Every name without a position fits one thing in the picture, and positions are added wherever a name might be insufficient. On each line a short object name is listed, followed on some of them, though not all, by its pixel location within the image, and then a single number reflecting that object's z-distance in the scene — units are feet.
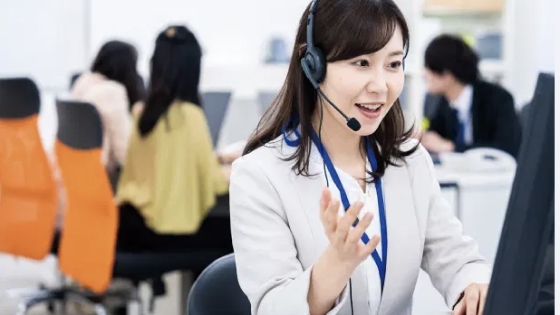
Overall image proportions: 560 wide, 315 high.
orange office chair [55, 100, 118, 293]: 8.97
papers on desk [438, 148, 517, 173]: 10.03
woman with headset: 3.95
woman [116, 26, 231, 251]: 9.59
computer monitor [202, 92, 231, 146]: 12.44
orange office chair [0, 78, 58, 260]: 9.75
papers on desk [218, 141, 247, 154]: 11.51
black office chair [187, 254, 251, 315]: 4.41
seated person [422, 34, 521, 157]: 11.75
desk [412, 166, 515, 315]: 9.62
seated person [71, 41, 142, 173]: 10.69
